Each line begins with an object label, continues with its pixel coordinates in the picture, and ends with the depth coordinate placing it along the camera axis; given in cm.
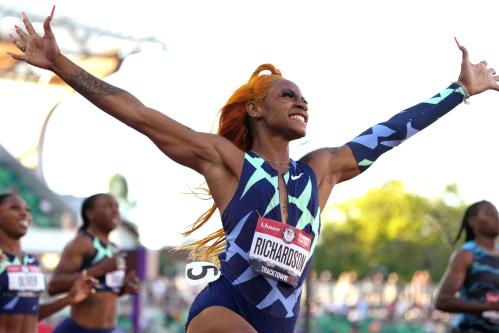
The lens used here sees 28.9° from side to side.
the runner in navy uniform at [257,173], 434
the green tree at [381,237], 5356
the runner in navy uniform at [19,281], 773
